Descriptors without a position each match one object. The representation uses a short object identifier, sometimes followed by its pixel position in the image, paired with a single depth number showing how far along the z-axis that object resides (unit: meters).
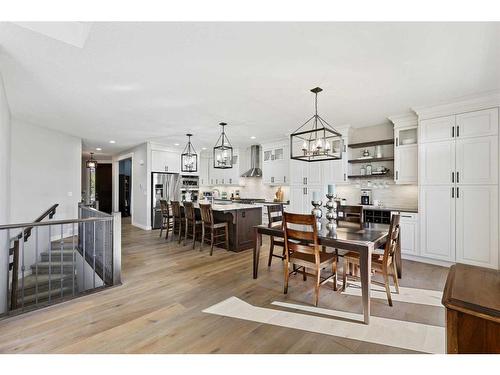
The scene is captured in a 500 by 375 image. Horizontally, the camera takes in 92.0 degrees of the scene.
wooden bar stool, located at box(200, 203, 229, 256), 4.44
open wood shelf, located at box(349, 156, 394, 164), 4.79
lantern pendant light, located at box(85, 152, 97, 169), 9.64
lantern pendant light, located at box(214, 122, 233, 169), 4.70
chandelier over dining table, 3.29
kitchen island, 4.61
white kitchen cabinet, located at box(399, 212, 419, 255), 4.13
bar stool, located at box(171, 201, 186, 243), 5.32
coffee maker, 5.09
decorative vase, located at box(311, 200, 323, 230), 2.95
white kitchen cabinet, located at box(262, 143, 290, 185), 6.69
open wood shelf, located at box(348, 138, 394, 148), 4.76
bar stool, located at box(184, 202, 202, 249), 4.82
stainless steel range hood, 7.69
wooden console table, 0.81
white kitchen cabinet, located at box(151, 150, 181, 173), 7.15
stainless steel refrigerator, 7.14
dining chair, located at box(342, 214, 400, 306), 2.50
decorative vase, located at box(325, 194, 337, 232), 2.91
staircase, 3.66
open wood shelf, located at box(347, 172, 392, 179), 4.80
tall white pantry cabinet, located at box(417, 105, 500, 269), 3.47
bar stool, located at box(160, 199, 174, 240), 5.65
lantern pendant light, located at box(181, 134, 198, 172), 5.48
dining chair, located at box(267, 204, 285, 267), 3.44
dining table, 2.23
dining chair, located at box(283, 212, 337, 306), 2.49
